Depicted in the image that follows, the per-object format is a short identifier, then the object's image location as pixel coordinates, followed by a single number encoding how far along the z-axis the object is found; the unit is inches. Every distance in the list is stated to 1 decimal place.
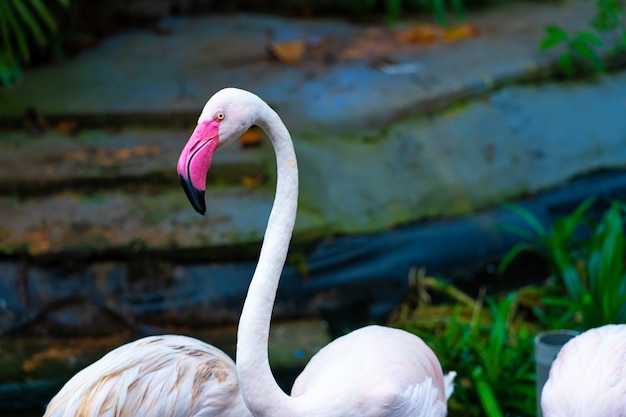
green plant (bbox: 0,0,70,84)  395.2
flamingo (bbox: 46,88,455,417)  184.9
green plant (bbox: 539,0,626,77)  441.7
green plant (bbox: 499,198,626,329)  297.3
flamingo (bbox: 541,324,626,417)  203.2
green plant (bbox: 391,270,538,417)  276.8
